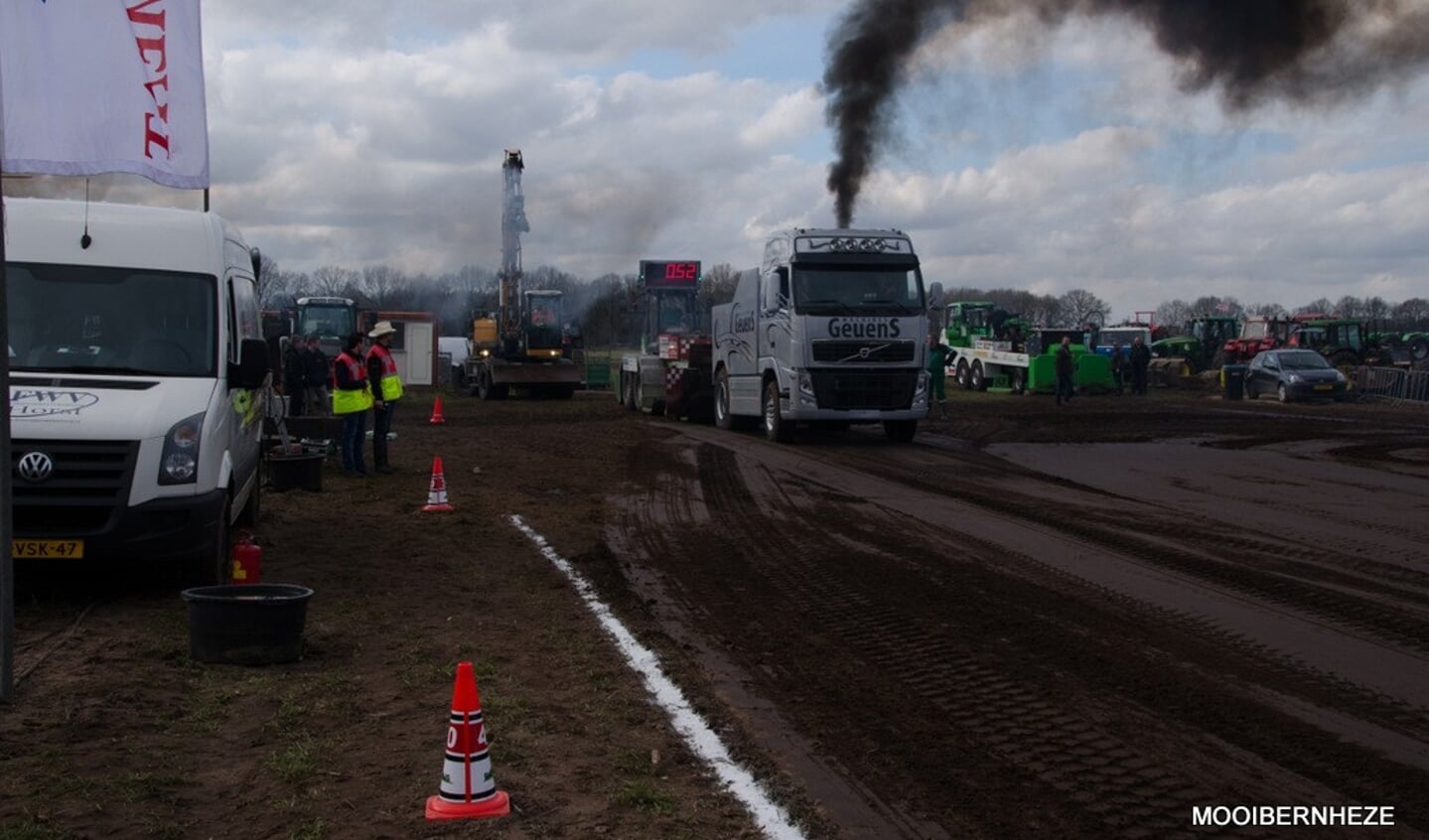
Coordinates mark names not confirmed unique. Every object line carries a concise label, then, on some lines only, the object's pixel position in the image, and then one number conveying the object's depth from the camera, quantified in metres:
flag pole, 6.37
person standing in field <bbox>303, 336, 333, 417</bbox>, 24.09
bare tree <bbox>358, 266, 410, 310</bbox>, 70.56
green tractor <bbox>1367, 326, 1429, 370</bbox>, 48.33
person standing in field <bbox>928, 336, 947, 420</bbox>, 26.67
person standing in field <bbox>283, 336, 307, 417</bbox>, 23.75
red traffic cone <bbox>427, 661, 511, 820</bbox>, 5.08
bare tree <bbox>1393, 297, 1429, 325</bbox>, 96.11
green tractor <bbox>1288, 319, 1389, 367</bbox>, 46.78
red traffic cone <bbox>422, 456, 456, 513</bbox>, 14.23
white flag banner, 6.53
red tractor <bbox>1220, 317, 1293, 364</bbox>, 48.19
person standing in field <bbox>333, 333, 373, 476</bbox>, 16.77
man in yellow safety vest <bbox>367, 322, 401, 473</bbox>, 17.55
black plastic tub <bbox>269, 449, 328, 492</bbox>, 15.27
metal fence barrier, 37.41
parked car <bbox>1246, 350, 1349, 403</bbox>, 36.97
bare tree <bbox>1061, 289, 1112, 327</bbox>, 108.00
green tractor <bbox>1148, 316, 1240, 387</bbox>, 51.44
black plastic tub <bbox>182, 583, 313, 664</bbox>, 7.46
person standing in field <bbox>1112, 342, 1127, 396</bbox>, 42.41
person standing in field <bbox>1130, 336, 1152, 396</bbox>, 41.81
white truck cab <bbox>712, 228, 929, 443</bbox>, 22.00
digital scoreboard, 32.41
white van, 8.51
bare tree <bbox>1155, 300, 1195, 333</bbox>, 119.20
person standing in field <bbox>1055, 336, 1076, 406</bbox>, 35.75
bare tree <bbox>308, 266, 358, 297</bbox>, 67.94
